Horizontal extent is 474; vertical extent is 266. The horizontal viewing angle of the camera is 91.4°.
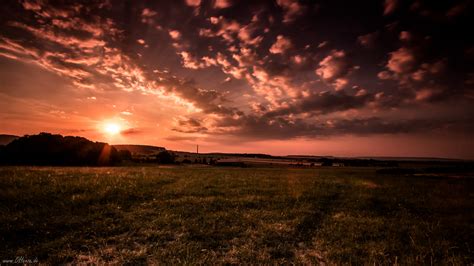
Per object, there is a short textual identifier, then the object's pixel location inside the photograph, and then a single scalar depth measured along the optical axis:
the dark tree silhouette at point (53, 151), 49.44
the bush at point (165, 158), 85.62
